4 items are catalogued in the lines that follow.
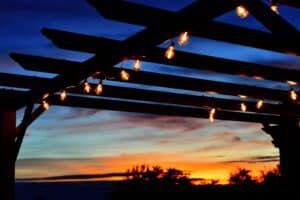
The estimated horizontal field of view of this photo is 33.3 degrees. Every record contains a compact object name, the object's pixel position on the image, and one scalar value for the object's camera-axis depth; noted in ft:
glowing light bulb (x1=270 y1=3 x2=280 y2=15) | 12.51
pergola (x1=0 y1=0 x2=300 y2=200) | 11.80
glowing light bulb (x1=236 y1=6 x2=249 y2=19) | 11.07
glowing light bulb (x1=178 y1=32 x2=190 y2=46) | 13.28
